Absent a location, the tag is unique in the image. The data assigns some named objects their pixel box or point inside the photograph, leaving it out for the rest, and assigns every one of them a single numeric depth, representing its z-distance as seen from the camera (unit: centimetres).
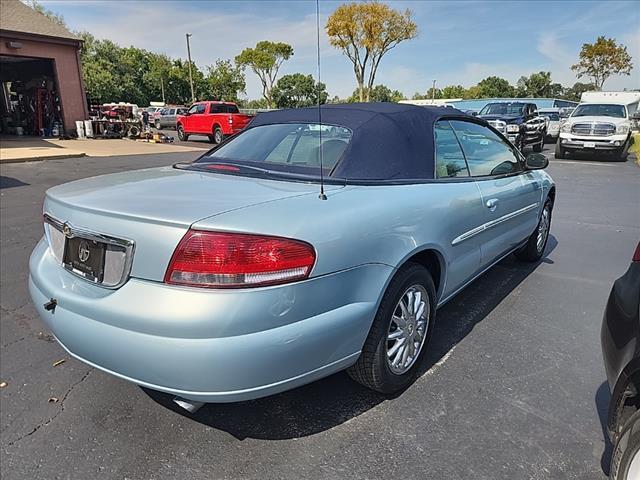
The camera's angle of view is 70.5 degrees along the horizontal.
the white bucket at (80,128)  2061
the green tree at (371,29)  3272
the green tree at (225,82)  5303
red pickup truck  2027
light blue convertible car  177
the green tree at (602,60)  3872
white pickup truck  1399
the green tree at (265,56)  4666
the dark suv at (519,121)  1480
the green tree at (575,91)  7551
